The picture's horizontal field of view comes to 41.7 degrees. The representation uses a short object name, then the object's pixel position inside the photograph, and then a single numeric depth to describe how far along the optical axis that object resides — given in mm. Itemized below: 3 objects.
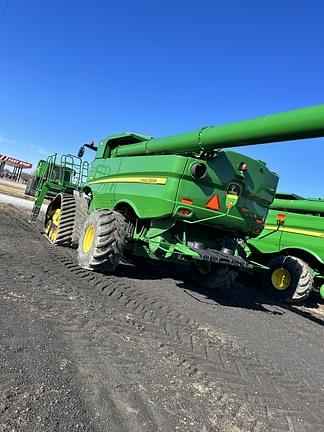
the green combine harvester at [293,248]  9453
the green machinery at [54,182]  12203
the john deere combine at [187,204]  6664
